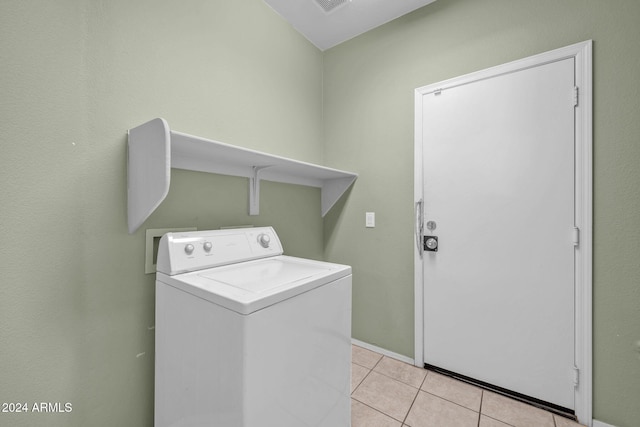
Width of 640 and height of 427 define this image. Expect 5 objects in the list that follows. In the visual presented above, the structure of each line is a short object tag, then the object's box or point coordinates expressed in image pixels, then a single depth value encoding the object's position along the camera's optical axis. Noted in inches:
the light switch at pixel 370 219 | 80.3
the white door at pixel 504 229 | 54.4
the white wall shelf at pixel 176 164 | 38.5
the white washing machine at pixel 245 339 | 30.6
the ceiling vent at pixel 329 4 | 69.3
